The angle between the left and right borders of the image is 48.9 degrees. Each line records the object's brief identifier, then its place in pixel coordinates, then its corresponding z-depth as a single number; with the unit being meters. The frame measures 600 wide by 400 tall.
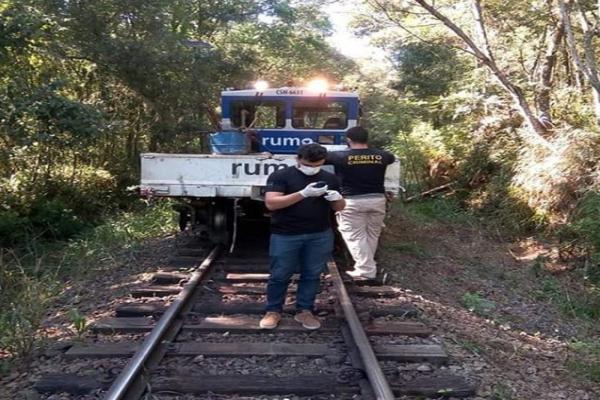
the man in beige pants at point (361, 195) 7.16
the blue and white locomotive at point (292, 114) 10.82
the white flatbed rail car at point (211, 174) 8.31
